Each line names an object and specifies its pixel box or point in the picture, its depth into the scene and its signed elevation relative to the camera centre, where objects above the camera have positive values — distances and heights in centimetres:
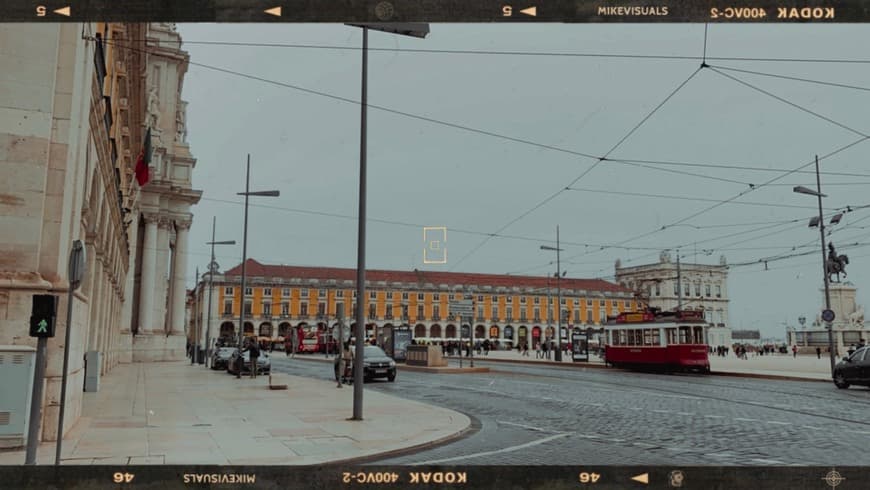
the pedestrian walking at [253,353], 2877 -107
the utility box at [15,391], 919 -89
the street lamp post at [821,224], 2605 +451
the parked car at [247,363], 3138 -167
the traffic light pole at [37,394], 673 -69
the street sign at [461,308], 3762 +119
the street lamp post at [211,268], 3862 +347
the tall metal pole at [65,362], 712 -38
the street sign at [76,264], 748 +65
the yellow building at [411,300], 11738 +525
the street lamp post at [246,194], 2623 +496
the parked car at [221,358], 3681 -163
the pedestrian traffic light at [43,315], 689 +9
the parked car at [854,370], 2339 -114
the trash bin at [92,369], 1616 -104
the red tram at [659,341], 3444 -41
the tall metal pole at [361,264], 1330 +124
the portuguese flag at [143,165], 2194 +513
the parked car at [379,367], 2792 -151
